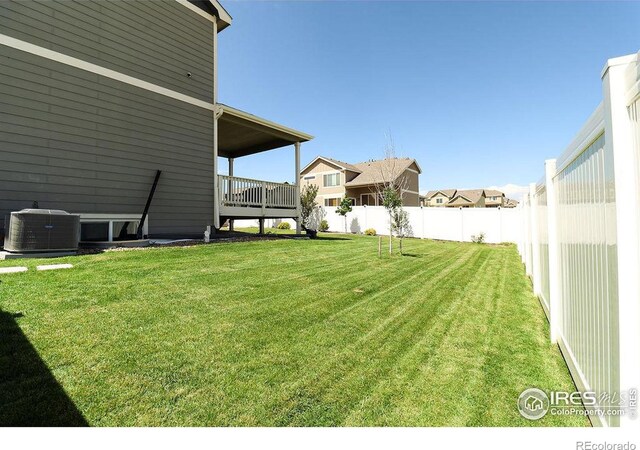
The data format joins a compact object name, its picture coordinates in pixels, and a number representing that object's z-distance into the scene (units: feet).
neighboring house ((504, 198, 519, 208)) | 196.64
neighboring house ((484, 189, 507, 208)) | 189.06
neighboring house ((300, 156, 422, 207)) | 87.63
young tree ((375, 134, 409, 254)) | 33.76
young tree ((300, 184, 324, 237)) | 69.15
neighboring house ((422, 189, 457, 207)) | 171.94
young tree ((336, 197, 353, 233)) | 66.85
